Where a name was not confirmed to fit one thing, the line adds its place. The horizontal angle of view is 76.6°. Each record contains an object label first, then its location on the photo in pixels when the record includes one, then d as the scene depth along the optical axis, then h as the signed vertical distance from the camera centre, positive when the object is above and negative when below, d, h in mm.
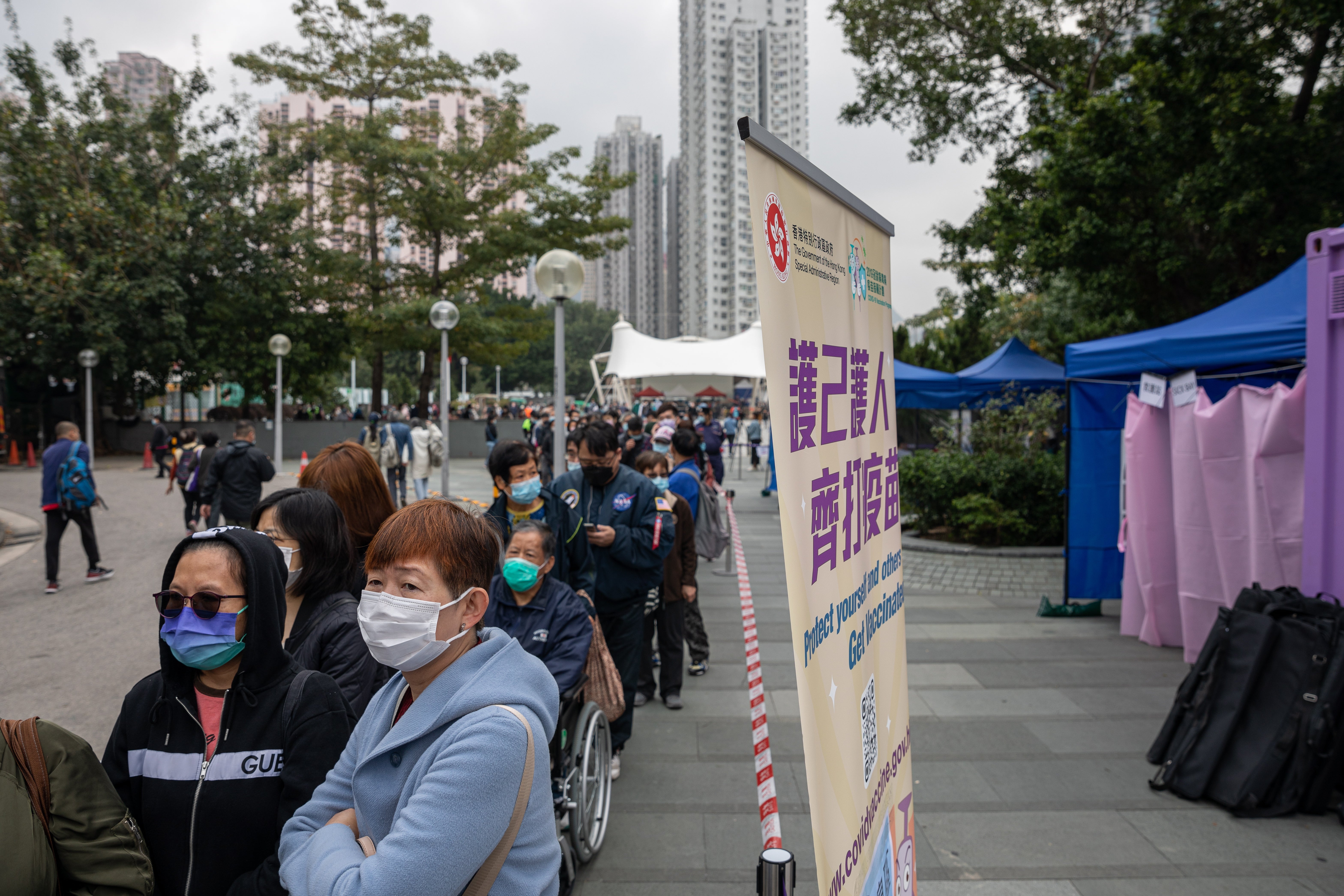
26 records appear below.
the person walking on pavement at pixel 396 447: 14391 -487
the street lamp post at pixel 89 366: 21766 +1400
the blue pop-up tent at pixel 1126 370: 5938 +363
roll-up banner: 1462 -161
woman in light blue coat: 1356 -567
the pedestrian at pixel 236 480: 9164 -665
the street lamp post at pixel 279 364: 21875 +1399
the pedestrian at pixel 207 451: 10859 -416
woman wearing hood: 1801 -678
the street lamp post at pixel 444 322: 12586 +1468
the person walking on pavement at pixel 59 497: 8867 -805
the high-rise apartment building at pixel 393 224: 27125 +7327
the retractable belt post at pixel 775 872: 1577 -853
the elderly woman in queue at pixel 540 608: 3457 -796
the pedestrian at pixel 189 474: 11820 -830
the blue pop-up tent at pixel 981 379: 12906 +562
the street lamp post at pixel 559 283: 7656 +1246
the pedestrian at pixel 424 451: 14461 -571
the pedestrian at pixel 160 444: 21250 -608
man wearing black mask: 4742 -665
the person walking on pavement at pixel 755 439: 24938 -669
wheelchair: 3359 -1553
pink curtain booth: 5855 -690
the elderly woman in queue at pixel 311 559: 2537 -435
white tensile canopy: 23297 +1732
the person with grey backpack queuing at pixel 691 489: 6758 -607
